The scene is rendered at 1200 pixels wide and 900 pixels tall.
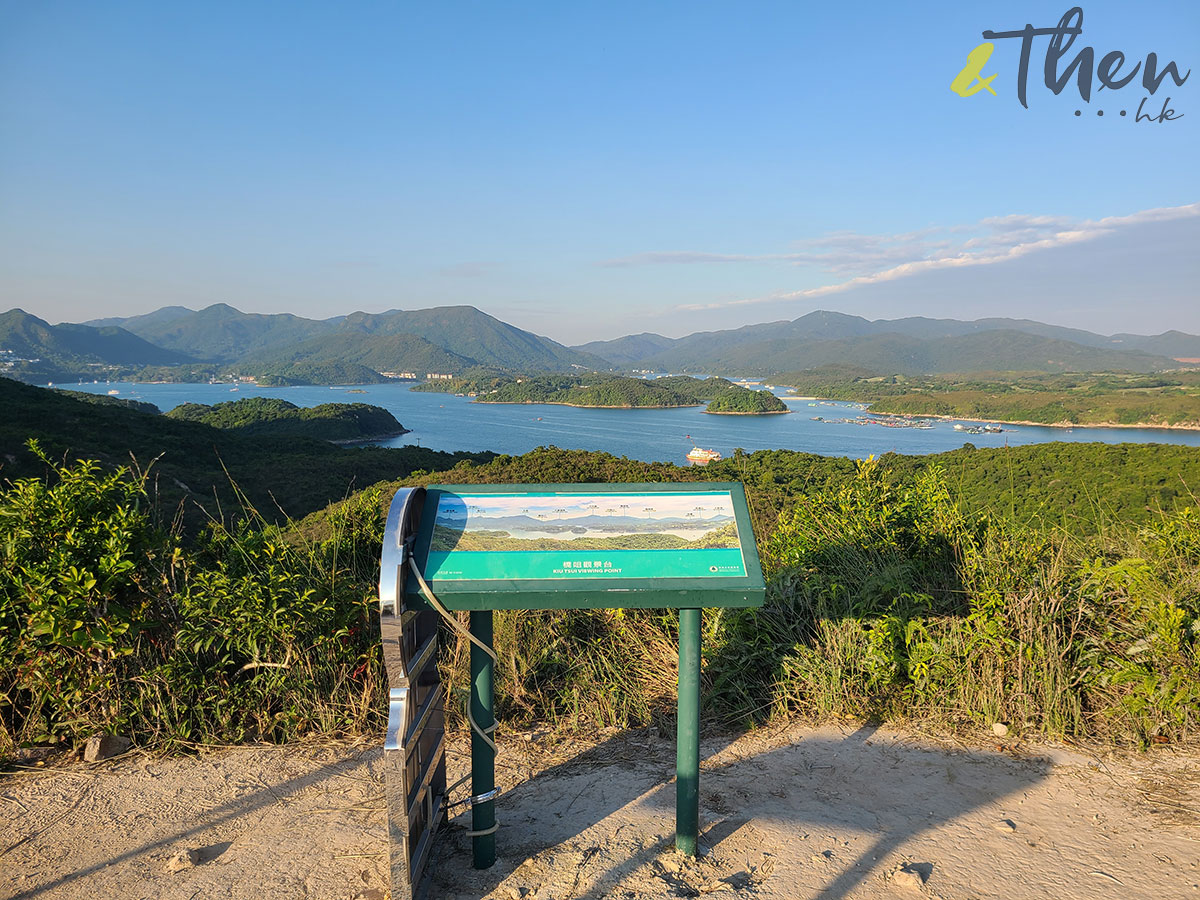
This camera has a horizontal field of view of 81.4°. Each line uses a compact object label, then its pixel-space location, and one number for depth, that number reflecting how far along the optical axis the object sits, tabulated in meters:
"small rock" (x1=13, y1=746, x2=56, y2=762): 2.68
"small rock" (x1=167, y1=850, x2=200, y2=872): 2.09
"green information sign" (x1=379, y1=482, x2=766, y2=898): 1.91
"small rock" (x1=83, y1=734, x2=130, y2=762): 2.69
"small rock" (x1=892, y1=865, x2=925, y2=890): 2.00
